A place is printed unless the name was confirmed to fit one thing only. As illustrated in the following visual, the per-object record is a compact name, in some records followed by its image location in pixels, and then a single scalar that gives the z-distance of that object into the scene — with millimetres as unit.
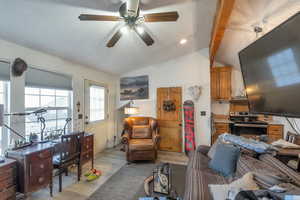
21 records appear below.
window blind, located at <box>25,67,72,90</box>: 2318
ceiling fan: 1542
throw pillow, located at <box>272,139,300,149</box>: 1798
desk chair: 2225
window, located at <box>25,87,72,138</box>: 2365
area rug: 2010
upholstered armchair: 3146
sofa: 1216
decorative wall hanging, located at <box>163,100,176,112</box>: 4074
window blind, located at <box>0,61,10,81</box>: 1938
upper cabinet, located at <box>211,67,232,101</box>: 4176
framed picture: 4422
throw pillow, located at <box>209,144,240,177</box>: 1834
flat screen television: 1018
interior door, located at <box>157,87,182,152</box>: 4031
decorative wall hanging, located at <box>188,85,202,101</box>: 3841
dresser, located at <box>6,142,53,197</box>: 1749
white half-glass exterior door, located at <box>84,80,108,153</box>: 3508
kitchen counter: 3882
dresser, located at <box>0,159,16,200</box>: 1577
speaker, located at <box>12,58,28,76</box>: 2078
